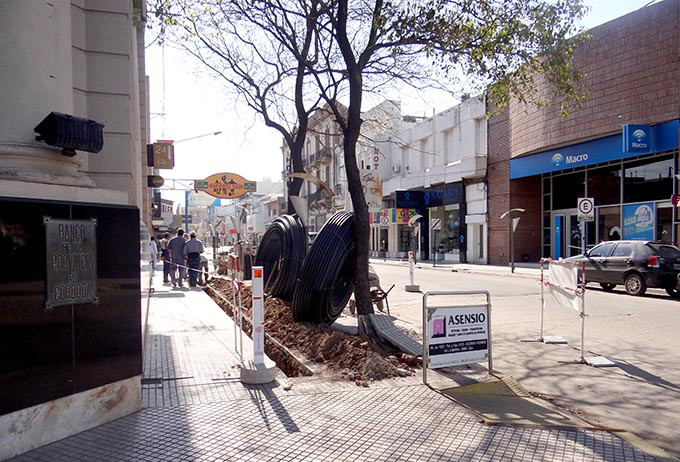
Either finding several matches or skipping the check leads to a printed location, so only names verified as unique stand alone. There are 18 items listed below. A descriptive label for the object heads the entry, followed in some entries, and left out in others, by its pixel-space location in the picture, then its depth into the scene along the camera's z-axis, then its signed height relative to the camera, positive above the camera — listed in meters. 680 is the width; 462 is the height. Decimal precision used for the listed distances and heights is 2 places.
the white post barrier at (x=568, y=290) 7.36 -0.96
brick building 19.72 +3.37
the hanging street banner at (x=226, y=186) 19.56 +1.72
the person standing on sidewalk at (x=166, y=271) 18.42 -1.39
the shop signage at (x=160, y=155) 16.20 +2.42
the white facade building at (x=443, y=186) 30.80 +2.87
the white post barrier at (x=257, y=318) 5.98 -0.98
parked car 14.59 -1.11
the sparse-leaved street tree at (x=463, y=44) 9.28 +3.49
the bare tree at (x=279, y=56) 11.23 +4.51
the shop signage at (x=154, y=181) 18.33 +1.76
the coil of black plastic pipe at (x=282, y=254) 11.79 -0.56
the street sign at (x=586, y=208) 18.81 +0.70
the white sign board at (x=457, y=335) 5.89 -1.21
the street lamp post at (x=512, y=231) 23.02 -0.14
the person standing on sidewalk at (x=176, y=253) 16.89 -0.68
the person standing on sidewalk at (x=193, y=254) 17.25 -0.75
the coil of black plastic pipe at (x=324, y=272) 8.98 -0.71
